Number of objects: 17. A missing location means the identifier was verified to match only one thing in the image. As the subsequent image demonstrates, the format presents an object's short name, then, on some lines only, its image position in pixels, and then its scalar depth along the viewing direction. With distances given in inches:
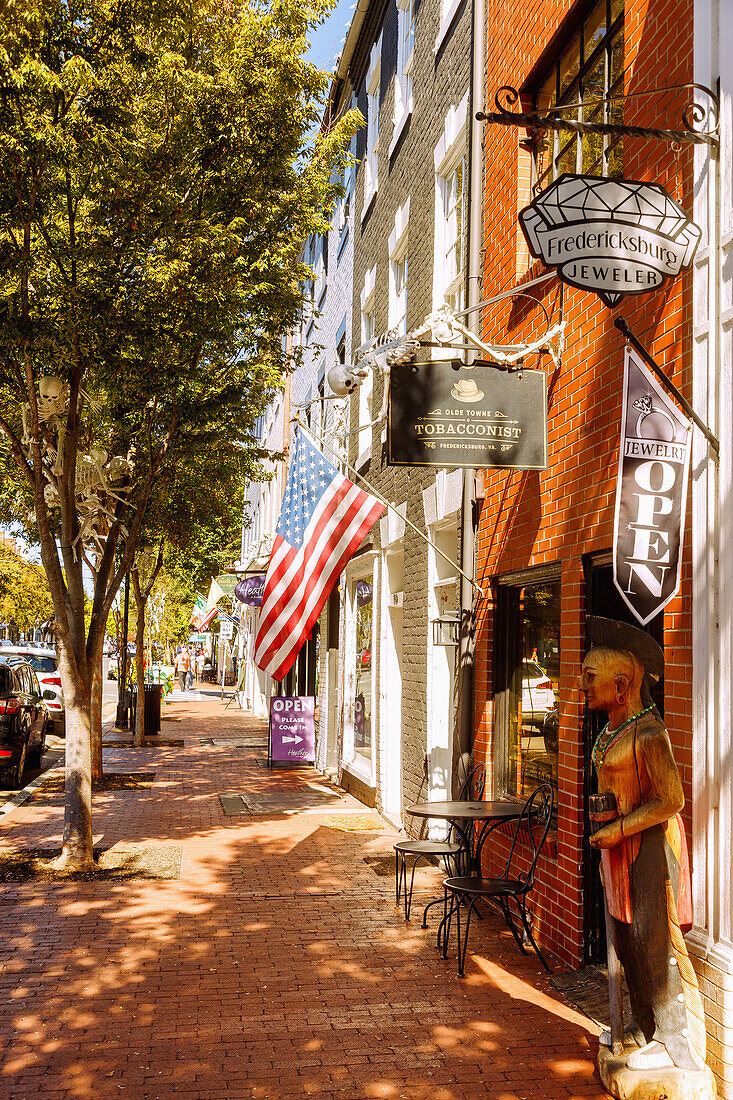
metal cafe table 244.1
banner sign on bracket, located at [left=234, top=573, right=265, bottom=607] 799.7
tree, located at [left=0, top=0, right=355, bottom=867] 319.0
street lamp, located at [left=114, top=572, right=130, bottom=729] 954.1
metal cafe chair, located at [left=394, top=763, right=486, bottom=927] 268.5
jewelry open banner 163.5
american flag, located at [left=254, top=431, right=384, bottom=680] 343.3
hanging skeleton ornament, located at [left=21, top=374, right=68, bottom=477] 352.8
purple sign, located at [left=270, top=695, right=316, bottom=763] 618.2
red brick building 194.2
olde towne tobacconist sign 239.9
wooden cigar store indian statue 153.3
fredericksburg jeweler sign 169.3
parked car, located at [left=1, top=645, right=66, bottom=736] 812.0
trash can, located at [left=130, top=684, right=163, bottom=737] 887.7
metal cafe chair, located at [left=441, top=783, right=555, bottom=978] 230.1
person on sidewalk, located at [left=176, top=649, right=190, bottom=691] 1855.3
